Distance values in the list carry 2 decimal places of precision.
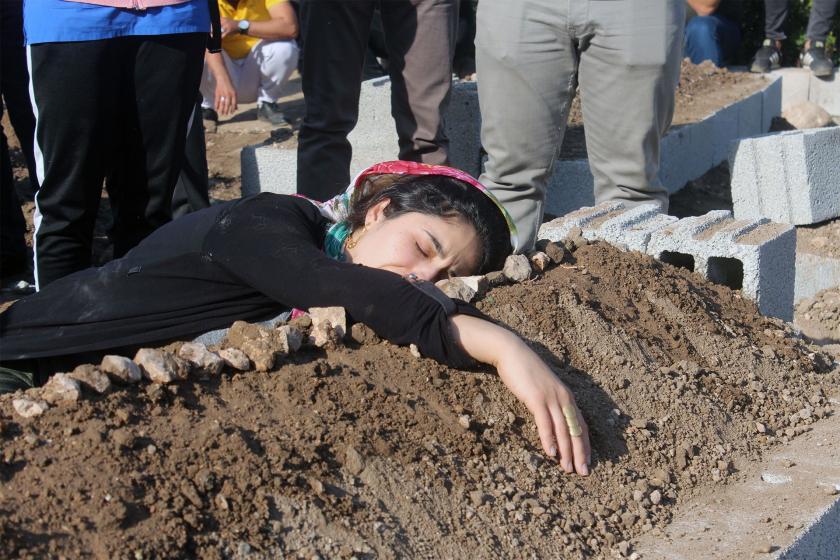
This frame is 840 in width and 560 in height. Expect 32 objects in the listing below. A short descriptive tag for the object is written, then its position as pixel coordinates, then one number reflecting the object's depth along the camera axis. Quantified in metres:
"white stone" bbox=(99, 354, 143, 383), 2.11
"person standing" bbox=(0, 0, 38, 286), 4.86
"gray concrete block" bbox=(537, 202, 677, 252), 3.62
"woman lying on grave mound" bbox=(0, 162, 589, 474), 2.34
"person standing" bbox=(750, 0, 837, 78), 8.44
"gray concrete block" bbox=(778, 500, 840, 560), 2.19
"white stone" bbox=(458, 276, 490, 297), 2.85
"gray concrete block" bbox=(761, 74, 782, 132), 7.82
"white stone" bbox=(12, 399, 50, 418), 1.99
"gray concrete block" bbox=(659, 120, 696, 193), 6.40
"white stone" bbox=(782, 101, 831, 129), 8.07
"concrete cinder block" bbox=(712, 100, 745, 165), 7.14
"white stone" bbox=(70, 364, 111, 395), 2.07
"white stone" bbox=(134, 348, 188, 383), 2.13
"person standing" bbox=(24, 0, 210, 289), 3.45
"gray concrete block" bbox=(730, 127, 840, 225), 5.84
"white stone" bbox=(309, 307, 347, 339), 2.40
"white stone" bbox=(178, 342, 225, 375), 2.22
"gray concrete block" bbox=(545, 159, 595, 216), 5.90
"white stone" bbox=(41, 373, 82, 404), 2.02
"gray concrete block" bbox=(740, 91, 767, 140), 7.50
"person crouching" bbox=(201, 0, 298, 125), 6.63
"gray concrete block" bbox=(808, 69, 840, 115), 8.58
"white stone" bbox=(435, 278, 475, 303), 2.79
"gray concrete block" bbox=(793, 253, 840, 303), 5.48
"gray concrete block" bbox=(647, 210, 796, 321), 3.52
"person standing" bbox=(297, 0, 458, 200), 4.63
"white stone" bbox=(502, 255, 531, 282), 2.98
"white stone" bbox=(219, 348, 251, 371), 2.27
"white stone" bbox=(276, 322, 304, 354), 2.32
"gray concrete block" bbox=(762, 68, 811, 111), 8.59
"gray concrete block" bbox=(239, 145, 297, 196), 6.04
